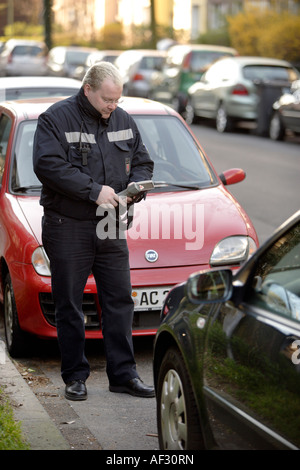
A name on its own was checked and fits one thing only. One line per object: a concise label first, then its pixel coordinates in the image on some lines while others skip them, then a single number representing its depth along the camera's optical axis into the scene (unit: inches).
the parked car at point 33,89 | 401.7
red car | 239.5
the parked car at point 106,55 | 1433.7
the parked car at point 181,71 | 1024.9
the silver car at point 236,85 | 856.3
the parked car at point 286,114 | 757.9
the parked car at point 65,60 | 1478.8
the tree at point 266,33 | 1393.9
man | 203.2
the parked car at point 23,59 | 1488.7
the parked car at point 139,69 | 1179.3
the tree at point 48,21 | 1439.5
